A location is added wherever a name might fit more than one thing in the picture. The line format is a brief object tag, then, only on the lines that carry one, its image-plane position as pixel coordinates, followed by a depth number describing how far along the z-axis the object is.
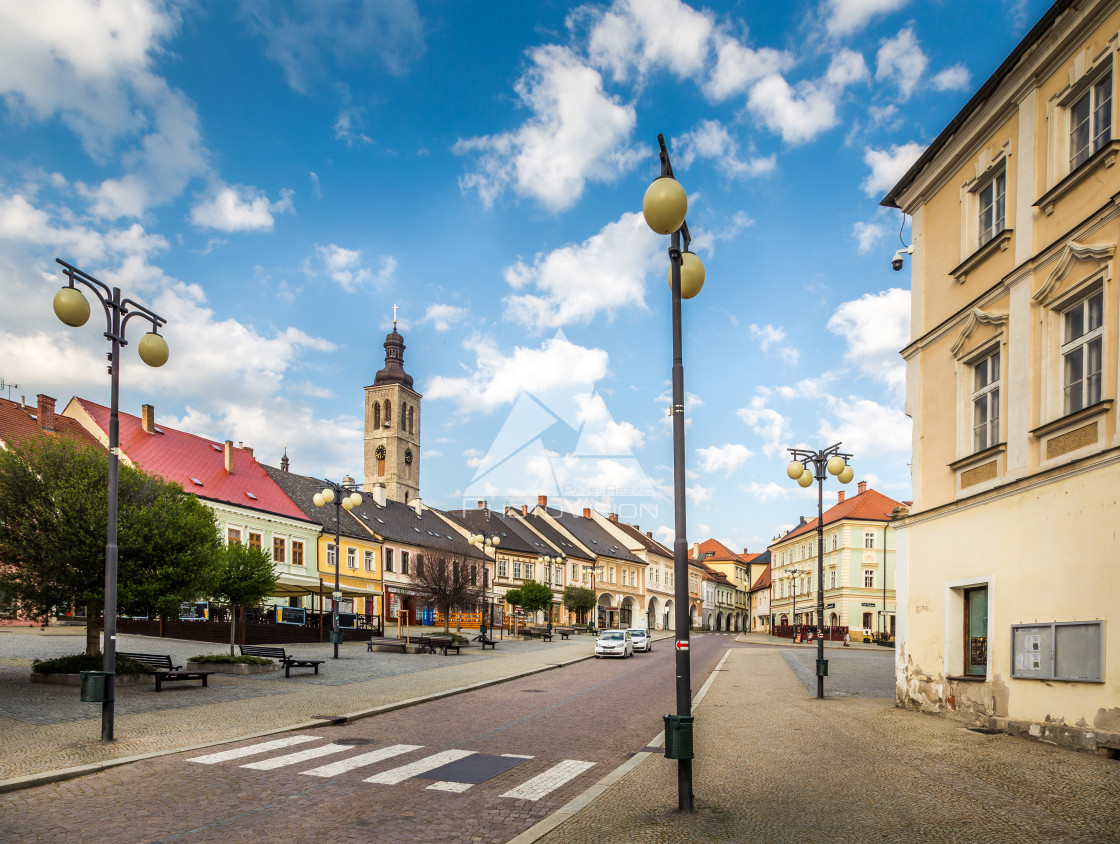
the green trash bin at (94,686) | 10.79
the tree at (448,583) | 39.00
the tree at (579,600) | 64.81
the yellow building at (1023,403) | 10.27
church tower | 92.44
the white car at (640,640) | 41.22
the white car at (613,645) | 33.85
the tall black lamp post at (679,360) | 7.20
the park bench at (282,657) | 20.48
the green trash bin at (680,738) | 7.40
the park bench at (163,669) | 16.53
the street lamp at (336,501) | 23.99
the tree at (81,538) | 16.86
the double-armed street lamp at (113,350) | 10.59
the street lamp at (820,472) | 17.81
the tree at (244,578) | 23.86
